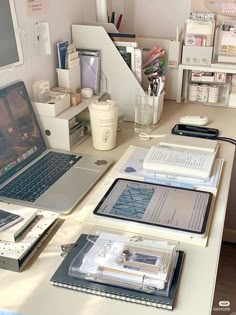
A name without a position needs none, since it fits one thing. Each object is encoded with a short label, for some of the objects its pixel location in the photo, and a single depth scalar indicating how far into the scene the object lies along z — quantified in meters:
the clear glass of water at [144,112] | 1.63
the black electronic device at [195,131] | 1.51
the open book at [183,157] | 1.18
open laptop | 1.09
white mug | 1.38
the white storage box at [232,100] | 1.87
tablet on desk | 0.96
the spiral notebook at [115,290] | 0.75
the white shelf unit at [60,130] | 1.38
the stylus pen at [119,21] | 2.03
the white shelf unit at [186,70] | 1.81
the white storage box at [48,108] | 1.38
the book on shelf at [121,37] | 1.69
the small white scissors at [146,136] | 1.52
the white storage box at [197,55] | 1.83
